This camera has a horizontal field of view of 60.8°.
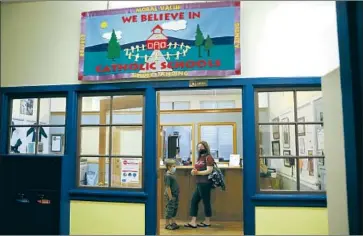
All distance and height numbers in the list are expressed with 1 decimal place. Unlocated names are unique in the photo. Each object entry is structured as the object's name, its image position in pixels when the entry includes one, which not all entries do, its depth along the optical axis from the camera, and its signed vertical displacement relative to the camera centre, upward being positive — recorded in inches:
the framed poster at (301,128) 139.6 +7.0
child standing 184.1 -29.1
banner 141.2 +47.9
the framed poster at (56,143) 153.9 +0.7
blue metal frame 135.3 -4.2
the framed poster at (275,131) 141.5 +5.7
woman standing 188.9 -24.9
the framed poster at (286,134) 140.3 +4.3
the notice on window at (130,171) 147.2 -12.8
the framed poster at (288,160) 139.0 -7.6
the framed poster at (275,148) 140.3 -2.0
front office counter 210.2 -38.2
